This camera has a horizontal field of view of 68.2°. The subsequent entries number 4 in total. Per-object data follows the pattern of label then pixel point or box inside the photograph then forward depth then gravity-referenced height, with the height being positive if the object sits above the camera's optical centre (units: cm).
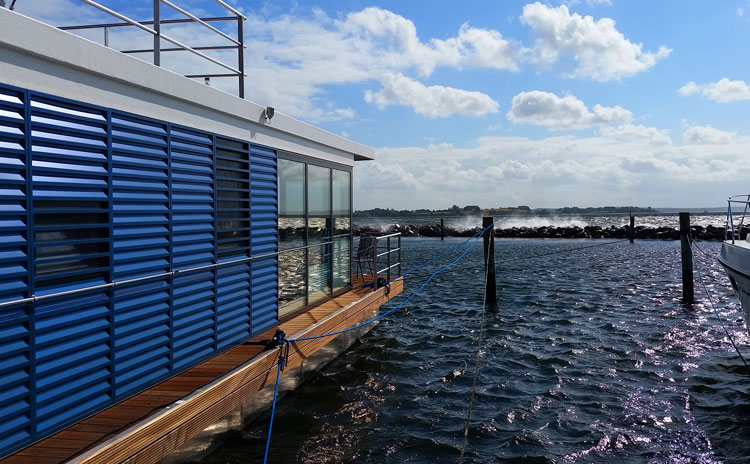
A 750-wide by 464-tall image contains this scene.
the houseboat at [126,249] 377 -25
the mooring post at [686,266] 1414 -119
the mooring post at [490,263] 1367 -116
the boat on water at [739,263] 771 -65
